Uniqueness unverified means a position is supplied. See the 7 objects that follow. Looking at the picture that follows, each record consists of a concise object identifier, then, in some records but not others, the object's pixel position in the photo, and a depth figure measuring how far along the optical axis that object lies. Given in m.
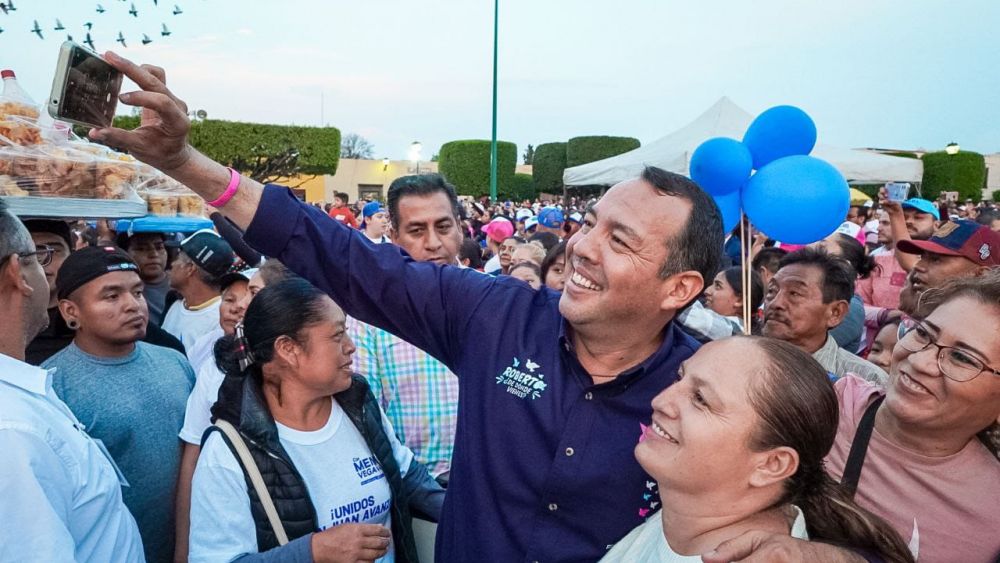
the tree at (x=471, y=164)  37.28
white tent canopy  10.42
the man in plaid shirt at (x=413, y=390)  2.82
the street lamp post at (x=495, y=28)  18.81
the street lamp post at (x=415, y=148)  26.81
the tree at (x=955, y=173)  30.28
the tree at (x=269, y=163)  25.16
